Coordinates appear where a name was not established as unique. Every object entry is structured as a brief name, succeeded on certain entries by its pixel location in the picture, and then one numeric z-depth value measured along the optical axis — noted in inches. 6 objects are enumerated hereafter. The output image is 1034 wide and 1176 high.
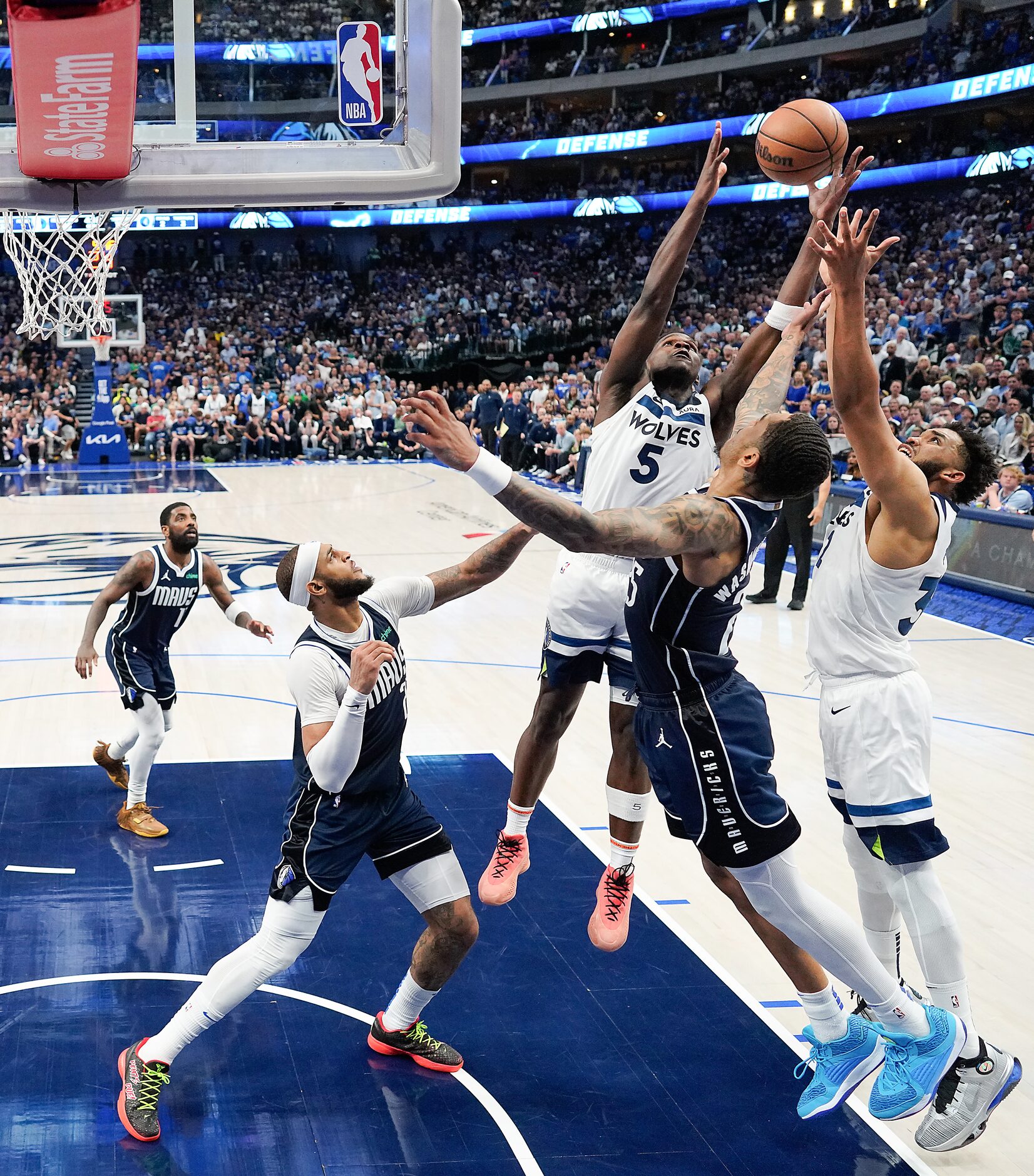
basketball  181.8
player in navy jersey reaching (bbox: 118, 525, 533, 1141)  147.0
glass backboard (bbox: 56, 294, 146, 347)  803.4
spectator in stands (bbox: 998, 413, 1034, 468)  534.6
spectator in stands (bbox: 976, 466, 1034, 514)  467.2
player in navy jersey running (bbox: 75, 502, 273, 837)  242.5
